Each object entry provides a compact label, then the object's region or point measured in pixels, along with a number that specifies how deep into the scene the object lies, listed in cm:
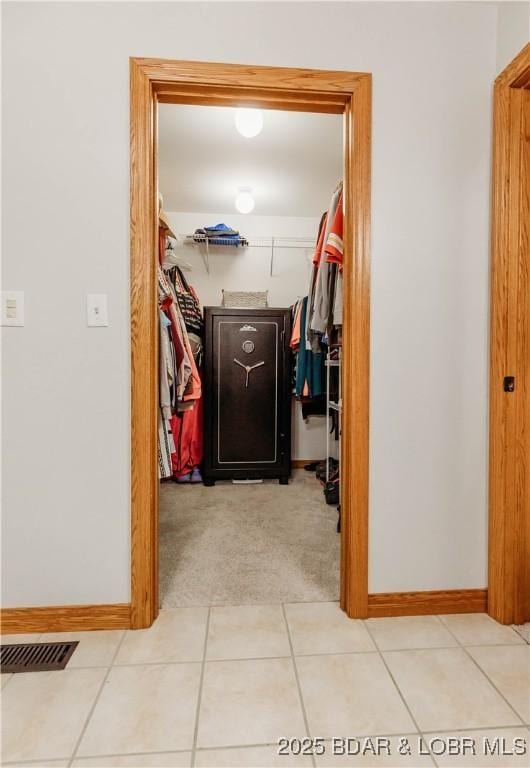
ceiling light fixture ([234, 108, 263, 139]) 235
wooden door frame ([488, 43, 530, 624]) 163
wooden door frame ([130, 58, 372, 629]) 157
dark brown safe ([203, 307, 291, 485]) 356
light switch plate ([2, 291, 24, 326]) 155
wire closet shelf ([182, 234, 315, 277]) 404
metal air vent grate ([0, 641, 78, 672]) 140
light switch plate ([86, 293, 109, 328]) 157
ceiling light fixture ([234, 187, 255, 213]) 351
